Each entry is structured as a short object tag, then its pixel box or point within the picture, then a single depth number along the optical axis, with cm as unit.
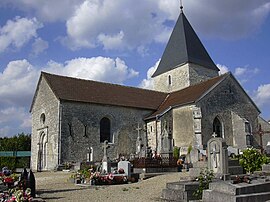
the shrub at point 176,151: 2345
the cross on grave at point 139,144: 2334
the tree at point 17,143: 3469
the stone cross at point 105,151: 1634
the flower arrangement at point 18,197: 588
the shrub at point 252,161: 1266
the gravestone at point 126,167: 1403
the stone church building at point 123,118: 2362
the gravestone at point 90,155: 2301
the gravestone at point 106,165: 1541
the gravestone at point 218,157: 975
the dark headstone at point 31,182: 889
